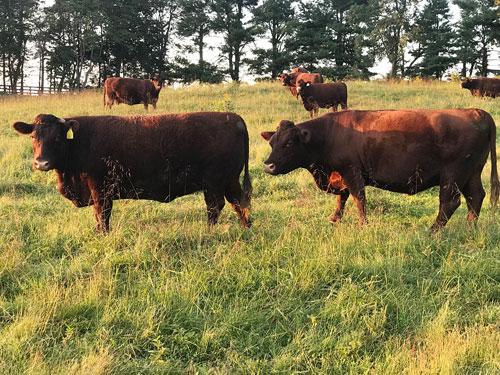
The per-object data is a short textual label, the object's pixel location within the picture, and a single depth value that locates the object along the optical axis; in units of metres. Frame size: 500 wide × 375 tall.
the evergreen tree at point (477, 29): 35.53
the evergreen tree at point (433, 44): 37.09
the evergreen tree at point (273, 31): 38.37
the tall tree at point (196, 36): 39.06
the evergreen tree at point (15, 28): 37.69
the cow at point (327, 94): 17.13
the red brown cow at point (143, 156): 5.16
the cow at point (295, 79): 19.73
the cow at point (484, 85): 20.66
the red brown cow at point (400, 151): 5.11
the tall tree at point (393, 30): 30.18
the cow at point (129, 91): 18.02
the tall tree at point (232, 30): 38.31
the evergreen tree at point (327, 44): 37.66
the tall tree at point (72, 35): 34.09
